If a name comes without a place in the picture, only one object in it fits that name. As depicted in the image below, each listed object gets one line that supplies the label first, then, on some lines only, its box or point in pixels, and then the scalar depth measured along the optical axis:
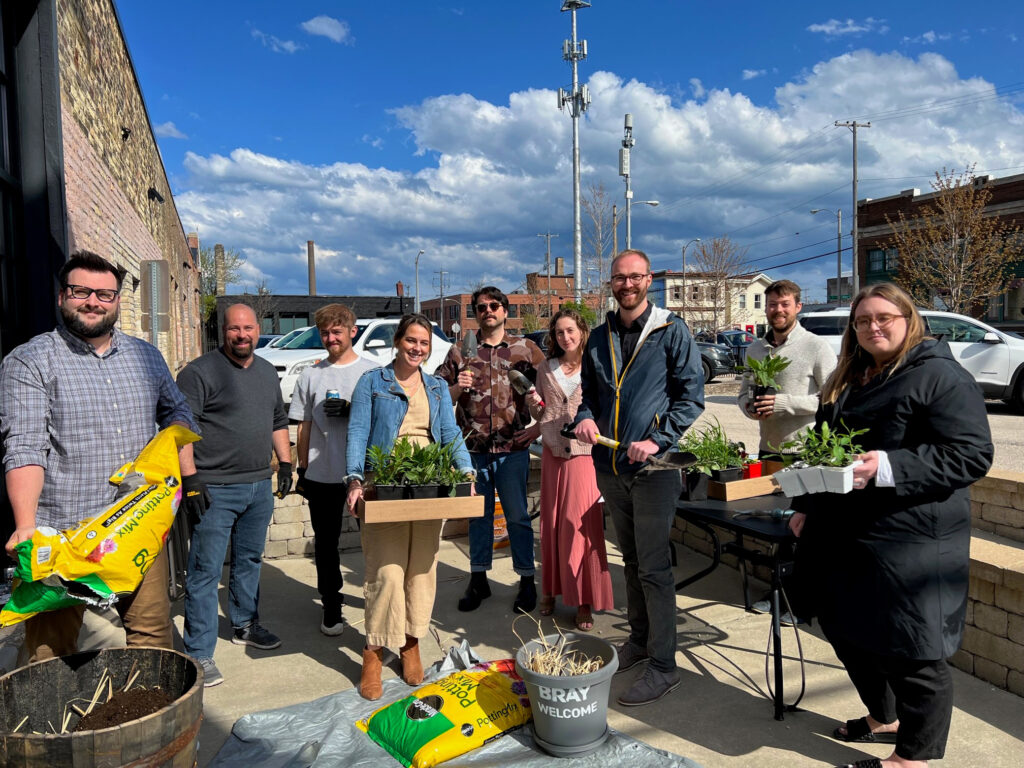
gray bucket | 2.68
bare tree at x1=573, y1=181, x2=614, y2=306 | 26.20
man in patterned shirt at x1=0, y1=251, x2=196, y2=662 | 2.46
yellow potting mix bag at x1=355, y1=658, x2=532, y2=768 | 2.74
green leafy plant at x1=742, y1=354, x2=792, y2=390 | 3.90
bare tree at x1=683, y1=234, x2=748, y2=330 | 27.80
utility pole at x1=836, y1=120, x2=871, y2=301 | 28.00
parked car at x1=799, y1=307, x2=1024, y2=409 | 11.41
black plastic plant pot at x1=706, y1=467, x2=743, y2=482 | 3.63
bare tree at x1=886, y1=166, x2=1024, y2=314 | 20.81
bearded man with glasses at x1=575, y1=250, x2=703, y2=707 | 3.27
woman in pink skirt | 4.12
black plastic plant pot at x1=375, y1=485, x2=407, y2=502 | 3.23
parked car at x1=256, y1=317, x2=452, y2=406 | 11.02
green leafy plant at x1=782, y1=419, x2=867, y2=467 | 2.43
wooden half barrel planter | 1.78
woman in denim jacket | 3.35
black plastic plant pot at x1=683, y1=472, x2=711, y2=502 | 3.63
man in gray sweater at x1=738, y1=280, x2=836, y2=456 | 4.00
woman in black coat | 2.36
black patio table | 3.15
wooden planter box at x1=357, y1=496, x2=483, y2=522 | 3.08
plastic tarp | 2.75
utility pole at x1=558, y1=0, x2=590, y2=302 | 22.16
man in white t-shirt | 3.99
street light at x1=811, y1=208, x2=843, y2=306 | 39.19
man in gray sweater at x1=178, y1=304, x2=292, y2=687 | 3.54
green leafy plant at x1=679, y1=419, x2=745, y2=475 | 3.68
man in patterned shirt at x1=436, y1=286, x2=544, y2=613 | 4.45
